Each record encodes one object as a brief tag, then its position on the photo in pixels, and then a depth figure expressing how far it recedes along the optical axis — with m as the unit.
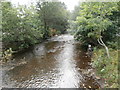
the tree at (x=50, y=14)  18.14
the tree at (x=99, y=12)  7.17
